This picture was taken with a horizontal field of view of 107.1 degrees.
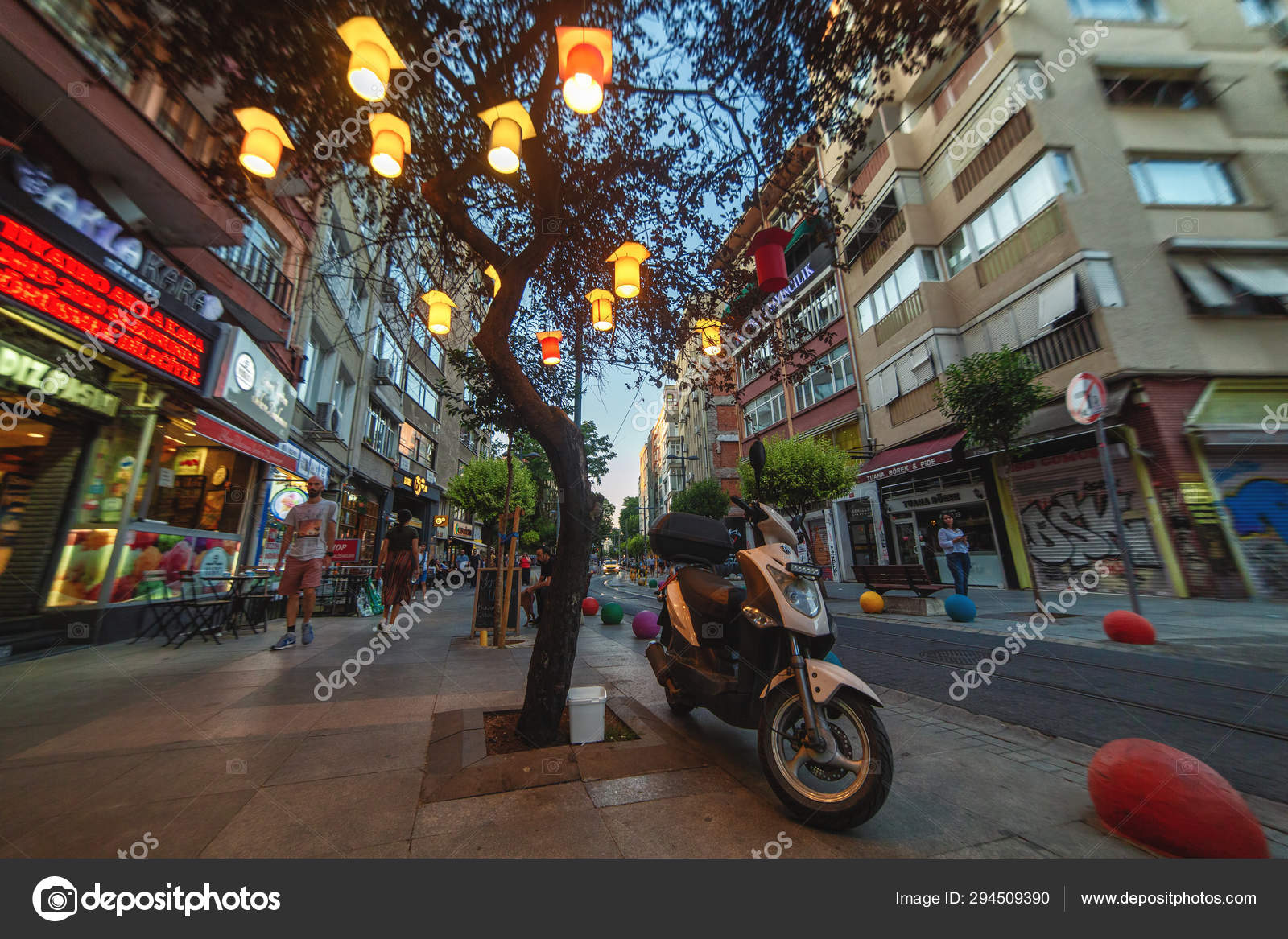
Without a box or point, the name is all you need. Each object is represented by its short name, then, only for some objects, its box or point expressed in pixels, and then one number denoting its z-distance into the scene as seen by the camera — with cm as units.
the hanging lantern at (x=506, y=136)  322
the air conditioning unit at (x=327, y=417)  1266
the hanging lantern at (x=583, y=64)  293
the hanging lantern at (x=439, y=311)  555
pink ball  698
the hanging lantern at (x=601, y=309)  538
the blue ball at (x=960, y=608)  743
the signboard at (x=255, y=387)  733
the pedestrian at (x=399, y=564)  692
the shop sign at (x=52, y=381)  487
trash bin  279
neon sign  451
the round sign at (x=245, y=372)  756
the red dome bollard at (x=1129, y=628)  525
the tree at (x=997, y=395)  864
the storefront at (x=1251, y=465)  879
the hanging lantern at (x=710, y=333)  554
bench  895
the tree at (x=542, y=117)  320
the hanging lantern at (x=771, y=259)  443
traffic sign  632
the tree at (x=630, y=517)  9330
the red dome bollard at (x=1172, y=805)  160
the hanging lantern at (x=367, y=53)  291
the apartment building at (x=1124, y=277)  950
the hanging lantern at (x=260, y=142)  348
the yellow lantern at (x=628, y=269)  468
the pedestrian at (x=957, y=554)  954
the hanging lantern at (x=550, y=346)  621
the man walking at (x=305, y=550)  590
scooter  191
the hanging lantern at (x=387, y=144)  329
